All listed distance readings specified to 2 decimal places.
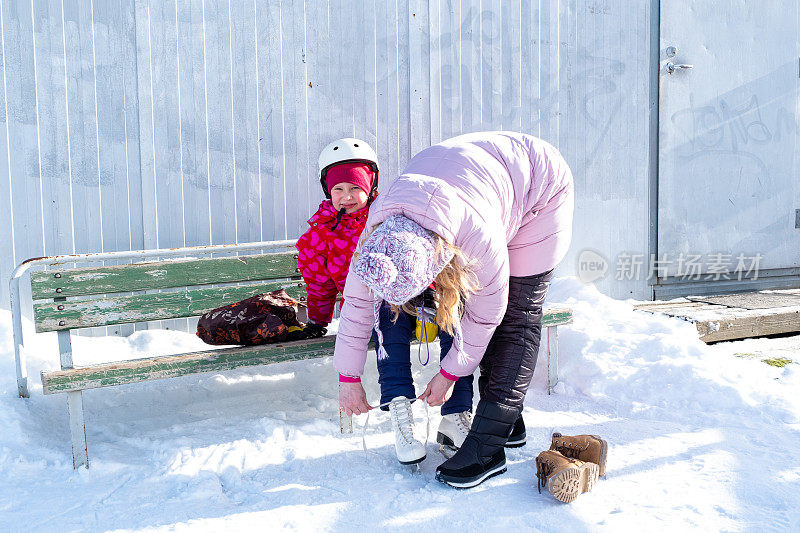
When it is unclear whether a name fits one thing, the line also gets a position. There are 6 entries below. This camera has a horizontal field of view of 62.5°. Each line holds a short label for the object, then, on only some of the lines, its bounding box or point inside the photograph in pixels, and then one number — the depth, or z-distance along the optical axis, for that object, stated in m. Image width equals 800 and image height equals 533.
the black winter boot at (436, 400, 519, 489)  2.38
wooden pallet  4.48
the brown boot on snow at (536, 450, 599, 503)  2.21
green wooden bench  2.60
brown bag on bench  2.91
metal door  5.45
